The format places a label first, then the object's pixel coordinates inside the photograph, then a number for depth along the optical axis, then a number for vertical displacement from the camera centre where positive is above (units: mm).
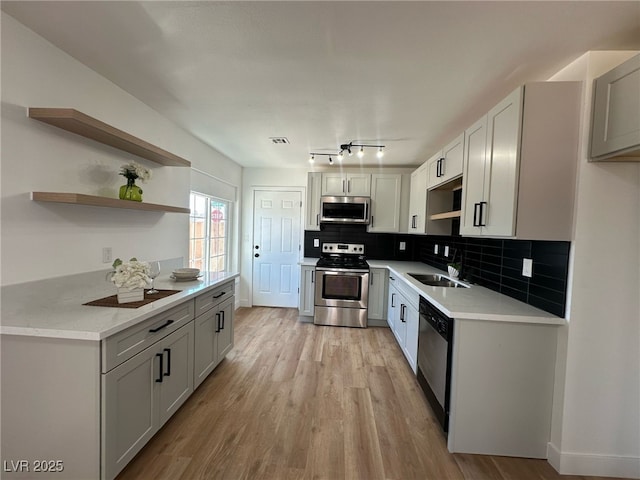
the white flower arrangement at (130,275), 1671 -319
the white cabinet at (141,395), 1389 -983
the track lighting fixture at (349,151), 3312 +982
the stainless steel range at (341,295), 3924 -901
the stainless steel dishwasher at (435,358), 1869 -908
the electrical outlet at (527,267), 1998 -213
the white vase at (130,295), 1688 -438
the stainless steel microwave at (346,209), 4184 +303
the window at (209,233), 3570 -111
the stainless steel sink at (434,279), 3035 -511
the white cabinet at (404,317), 2629 -902
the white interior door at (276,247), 4805 -336
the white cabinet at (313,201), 4270 +413
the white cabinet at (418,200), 3459 +428
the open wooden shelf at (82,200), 1573 +117
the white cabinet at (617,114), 1322 +617
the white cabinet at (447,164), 2434 +669
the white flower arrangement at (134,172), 2063 +365
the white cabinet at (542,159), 1595 +440
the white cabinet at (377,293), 3988 -861
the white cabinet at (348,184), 4230 +683
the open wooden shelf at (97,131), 1559 +553
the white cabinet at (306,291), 4090 -895
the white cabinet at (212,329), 2250 -907
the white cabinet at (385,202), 4227 +433
